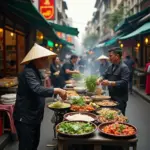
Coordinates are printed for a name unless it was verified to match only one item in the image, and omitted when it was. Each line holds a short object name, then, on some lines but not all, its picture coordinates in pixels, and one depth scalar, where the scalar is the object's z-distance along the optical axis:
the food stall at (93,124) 3.53
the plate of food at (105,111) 4.73
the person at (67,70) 9.77
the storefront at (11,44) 9.50
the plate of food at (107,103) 5.39
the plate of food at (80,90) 7.46
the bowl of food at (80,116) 4.38
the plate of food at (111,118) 4.31
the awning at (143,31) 10.94
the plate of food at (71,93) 6.82
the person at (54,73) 11.64
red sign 17.98
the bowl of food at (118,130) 3.54
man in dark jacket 5.68
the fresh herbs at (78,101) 5.29
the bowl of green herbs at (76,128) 3.60
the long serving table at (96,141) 3.47
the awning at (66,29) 13.50
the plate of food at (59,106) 4.99
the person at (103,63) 13.08
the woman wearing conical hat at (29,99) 4.02
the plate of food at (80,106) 5.01
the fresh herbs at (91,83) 6.91
